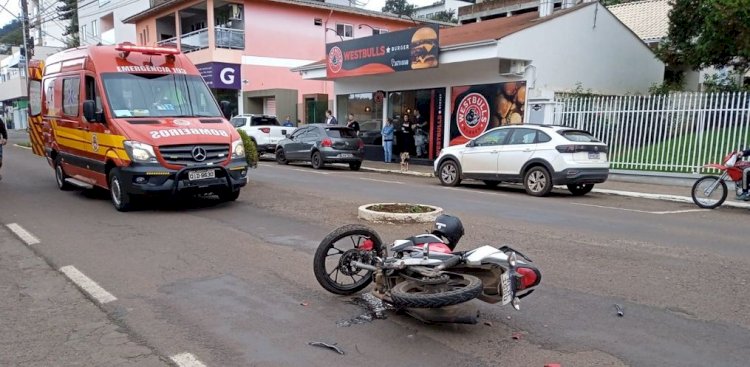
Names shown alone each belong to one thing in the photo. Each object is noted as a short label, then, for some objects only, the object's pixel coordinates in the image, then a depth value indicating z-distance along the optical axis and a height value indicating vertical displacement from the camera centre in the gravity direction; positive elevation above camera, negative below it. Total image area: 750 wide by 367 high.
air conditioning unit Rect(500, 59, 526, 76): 17.94 +1.80
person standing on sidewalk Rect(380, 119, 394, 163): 21.70 -0.68
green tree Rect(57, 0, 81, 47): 57.06 +10.04
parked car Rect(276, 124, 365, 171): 18.84 -0.86
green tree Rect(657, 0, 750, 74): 14.73 +2.72
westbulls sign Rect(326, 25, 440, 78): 19.14 +2.49
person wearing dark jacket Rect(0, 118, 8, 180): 12.56 -0.45
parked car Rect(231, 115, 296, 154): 23.59 -0.45
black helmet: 4.77 -0.89
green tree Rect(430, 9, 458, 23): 68.44 +12.90
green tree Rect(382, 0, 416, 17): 83.72 +17.12
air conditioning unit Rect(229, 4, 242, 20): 31.16 +5.78
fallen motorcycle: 4.04 -1.11
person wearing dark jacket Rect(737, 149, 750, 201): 11.11 -0.96
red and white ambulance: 8.80 -0.17
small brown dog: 18.75 -1.33
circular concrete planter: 8.50 -1.41
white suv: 12.36 -0.77
